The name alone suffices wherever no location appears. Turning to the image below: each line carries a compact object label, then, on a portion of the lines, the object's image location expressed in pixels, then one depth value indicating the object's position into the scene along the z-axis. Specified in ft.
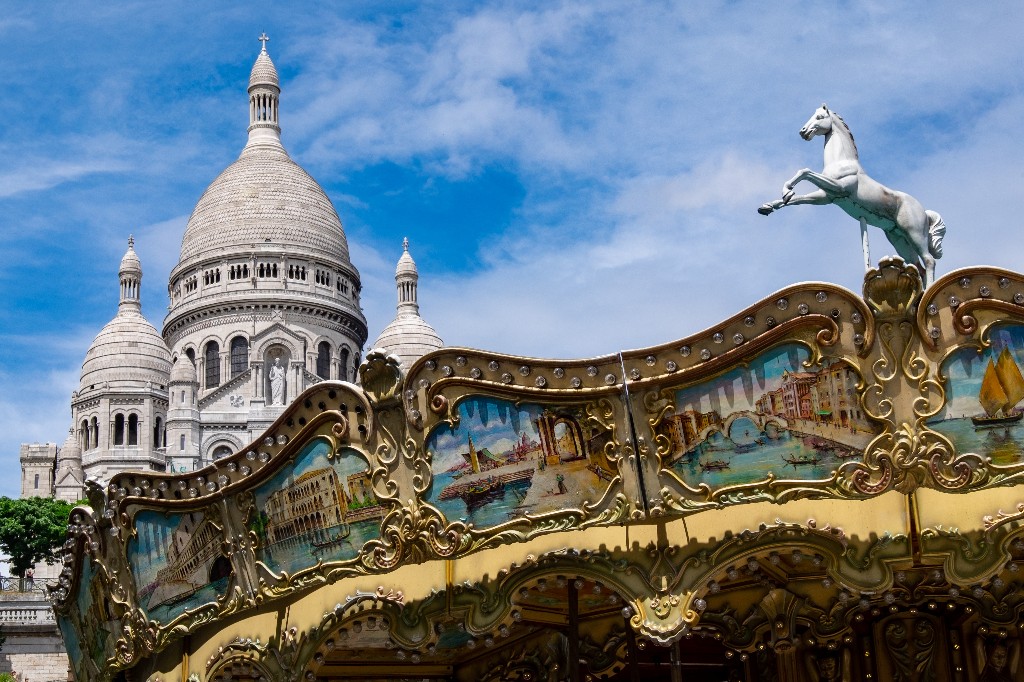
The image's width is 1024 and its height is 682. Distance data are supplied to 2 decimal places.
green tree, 184.44
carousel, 37.78
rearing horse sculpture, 43.83
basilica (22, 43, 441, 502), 221.87
